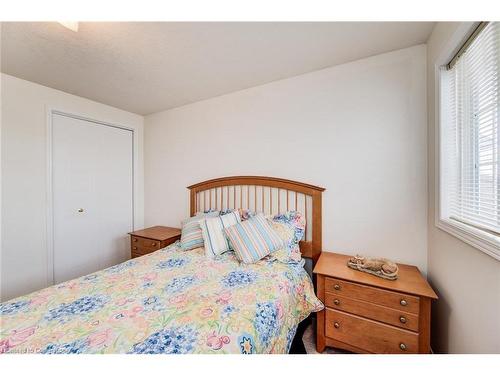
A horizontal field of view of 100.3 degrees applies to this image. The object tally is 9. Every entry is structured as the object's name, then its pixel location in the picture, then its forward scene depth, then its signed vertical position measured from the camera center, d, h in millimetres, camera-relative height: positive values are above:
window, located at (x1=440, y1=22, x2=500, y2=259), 949 +246
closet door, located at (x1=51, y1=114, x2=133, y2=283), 2408 -116
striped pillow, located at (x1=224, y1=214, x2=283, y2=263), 1723 -463
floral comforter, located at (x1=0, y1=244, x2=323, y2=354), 883 -652
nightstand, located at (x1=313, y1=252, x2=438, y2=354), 1279 -829
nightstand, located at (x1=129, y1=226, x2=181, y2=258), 2377 -632
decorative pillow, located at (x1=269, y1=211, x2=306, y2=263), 1761 -420
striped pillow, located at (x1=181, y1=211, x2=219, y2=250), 2068 -489
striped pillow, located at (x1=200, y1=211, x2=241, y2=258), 1886 -442
